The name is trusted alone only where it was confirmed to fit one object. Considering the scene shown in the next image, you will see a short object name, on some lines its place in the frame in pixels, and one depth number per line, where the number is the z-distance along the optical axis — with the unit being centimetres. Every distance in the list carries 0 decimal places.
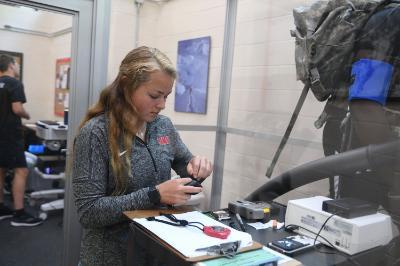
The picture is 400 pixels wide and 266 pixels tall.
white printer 96
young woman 106
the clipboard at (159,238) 76
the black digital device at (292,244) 91
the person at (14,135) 298
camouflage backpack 130
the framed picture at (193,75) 254
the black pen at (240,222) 104
